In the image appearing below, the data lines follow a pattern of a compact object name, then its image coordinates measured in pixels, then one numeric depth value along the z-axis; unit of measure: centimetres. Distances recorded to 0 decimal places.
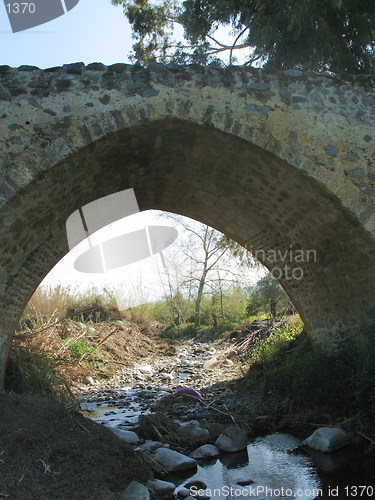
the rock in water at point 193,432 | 517
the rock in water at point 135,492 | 342
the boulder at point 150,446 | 475
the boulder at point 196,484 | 389
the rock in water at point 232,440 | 488
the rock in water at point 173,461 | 429
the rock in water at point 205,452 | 468
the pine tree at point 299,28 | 801
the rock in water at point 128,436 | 509
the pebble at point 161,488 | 372
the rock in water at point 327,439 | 481
